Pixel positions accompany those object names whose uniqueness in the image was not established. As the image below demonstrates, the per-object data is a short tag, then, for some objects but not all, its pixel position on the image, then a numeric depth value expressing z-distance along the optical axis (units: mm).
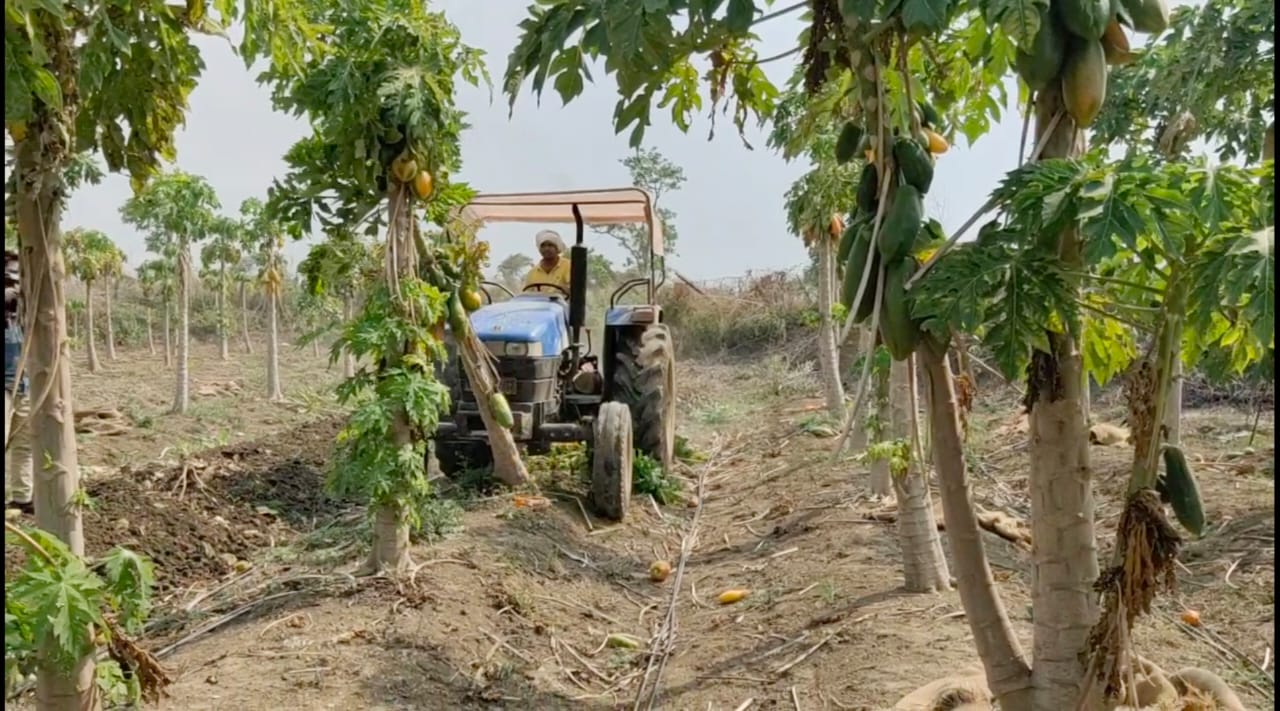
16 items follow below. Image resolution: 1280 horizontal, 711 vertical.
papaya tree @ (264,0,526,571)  5254
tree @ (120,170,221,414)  15227
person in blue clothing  7656
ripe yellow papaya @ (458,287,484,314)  6516
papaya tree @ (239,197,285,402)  18500
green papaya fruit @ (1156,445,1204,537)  2359
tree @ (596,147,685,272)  32281
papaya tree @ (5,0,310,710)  2643
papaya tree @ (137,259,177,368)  22125
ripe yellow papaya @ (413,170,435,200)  5570
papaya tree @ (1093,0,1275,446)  5766
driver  9156
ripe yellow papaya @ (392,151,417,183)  5477
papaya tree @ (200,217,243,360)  21078
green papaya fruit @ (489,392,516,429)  6895
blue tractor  7695
